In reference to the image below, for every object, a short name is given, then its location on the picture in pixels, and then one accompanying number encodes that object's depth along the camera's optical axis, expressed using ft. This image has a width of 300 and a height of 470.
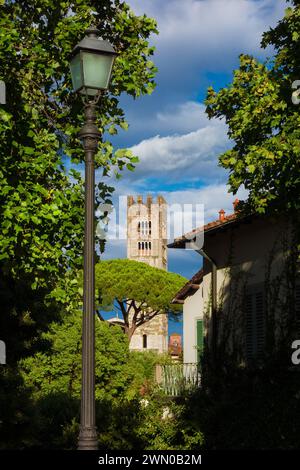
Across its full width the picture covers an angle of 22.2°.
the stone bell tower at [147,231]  440.86
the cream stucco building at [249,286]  62.13
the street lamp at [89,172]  27.58
